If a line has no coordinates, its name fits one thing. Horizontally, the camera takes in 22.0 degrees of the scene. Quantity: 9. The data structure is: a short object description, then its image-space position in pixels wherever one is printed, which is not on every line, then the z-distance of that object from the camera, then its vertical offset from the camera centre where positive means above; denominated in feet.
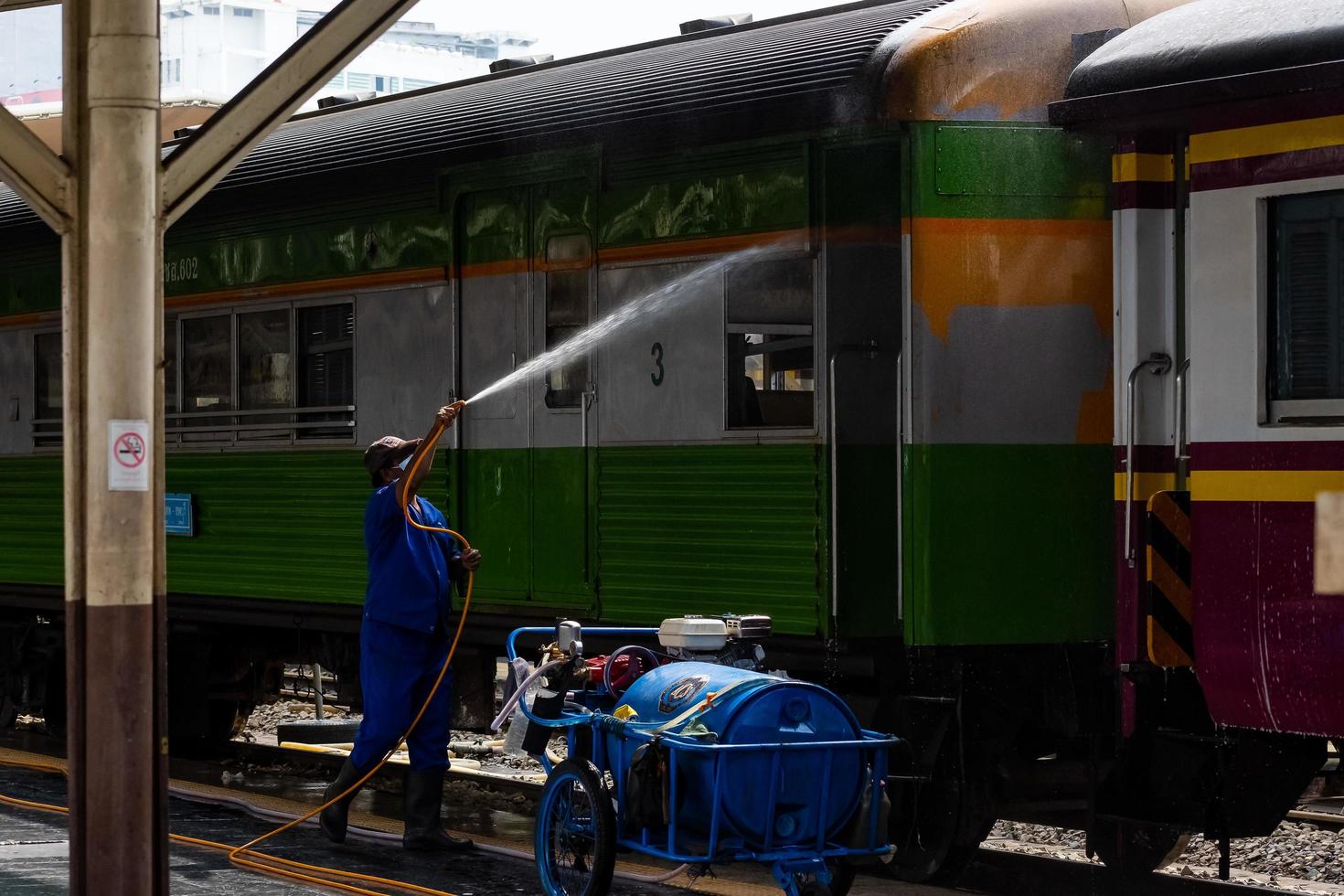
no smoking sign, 33.99 +0.43
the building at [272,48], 535.92 +77.21
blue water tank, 36.53 -2.86
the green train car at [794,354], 43.22 +1.94
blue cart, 36.53 -3.08
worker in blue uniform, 47.59 -2.01
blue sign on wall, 65.52 -0.31
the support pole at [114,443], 33.99 +0.56
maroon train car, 35.66 +0.99
